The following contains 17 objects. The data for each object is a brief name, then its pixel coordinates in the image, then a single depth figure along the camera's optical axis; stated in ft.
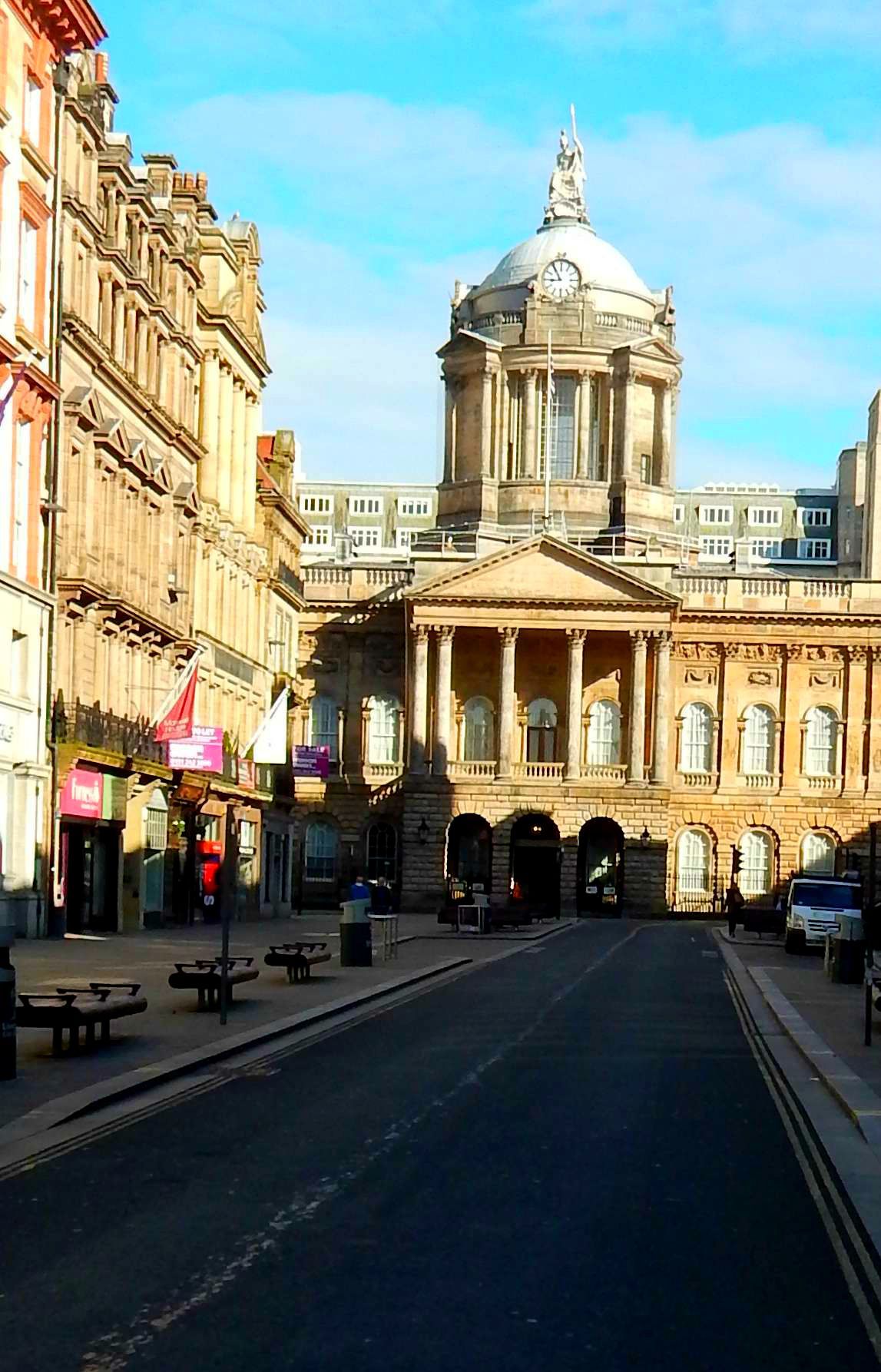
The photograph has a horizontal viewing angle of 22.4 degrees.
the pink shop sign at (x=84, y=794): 152.56
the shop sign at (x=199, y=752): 173.99
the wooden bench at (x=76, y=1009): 66.28
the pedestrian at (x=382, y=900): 244.63
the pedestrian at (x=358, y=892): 168.76
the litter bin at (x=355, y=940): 129.90
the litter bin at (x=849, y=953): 129.39
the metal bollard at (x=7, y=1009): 59.00
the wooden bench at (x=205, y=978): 87.66
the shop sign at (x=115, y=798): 164.66
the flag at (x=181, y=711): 169.07
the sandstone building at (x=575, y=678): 331.98
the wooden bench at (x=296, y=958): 110.11
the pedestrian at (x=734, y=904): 252.01
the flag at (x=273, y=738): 201.67
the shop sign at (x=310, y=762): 224.74
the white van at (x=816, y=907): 184.85
